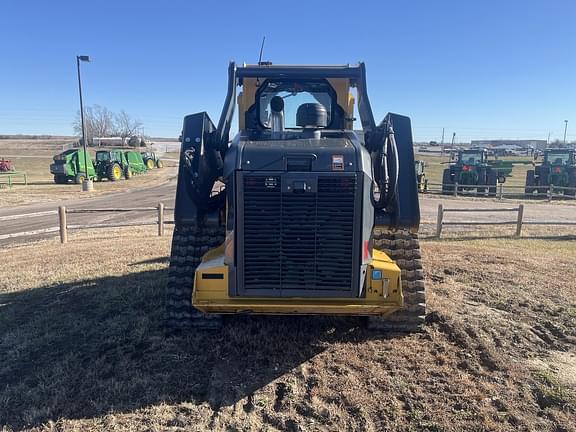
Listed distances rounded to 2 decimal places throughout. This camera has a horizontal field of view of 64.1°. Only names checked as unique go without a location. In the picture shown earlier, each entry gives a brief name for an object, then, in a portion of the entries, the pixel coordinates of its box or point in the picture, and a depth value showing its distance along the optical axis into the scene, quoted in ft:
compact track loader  11.72
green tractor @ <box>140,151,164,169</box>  139.23
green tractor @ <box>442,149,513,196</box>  80.23
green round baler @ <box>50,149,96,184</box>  90.48
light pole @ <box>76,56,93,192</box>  75.20
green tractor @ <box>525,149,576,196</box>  76.07
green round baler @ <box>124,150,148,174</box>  113.80
